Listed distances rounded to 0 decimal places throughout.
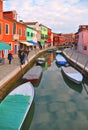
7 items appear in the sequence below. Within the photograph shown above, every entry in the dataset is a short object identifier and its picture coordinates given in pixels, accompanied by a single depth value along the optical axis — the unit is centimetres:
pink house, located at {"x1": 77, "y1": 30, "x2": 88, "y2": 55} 2312
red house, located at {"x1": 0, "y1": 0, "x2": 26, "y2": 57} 1606
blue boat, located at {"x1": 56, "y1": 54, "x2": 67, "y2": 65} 1724
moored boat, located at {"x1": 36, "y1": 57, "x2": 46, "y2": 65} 1743
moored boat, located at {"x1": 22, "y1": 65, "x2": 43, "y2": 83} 1015
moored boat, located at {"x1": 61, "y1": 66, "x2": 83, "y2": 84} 999
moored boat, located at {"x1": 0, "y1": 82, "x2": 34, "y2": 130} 476
